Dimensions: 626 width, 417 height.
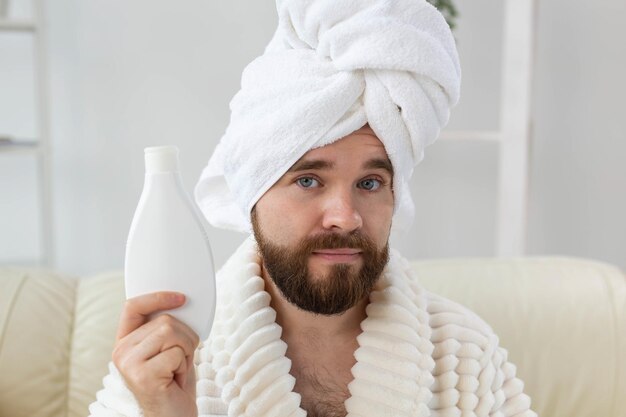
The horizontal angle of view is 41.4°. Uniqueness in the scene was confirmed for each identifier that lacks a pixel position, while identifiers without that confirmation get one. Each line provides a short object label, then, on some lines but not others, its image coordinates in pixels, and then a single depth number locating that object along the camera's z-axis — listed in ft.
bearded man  4.00
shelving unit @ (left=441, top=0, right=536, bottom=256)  7.75
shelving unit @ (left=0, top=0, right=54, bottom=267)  7.50
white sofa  5.17
